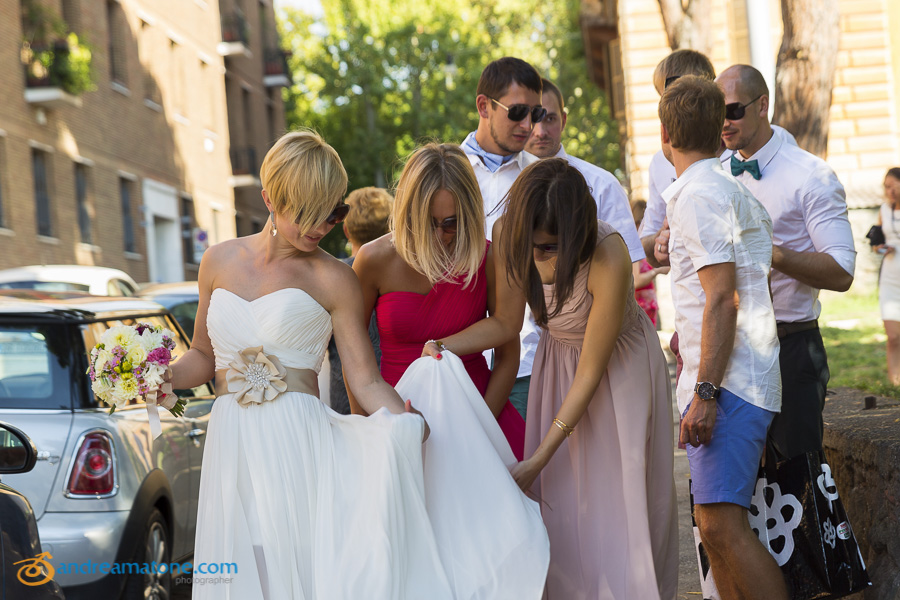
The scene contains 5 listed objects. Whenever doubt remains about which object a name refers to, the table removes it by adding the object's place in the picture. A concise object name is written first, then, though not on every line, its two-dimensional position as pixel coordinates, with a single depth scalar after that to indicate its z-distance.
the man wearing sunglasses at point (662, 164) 5.45
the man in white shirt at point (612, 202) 5.74
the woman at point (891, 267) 9.65
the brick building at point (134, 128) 23.34
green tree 45.91
